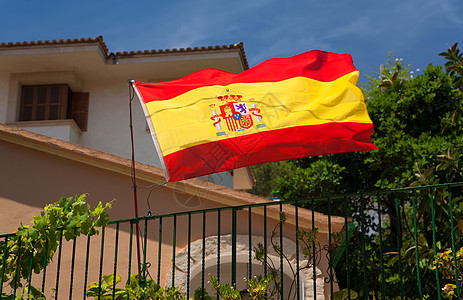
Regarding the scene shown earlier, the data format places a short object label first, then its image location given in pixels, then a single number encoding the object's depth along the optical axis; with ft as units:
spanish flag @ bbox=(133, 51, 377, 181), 18.76
